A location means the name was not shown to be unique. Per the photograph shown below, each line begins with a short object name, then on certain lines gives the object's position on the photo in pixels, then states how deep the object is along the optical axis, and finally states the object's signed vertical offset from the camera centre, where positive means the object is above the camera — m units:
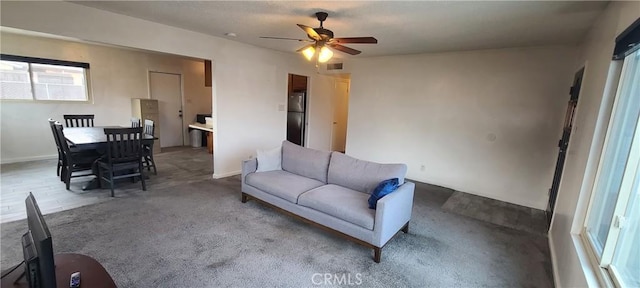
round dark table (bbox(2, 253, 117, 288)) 1.17 -0.91
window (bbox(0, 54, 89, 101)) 4.85 +0.18
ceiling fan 2.70 +0.66
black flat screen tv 0.86 -0.56
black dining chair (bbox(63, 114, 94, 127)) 4.88 -0.57
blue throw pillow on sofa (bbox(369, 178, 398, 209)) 2.52 -0.81
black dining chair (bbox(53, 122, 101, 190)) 3.56 -0.98
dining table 3.51 -0.67
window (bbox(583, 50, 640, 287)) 1.39 -0.46
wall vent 6.00 +0.85
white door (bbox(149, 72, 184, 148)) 6.61 -0.23
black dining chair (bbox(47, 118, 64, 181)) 3.73 -0.97
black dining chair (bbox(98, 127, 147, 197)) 3.54 -0.84
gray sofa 2.43 -0.99
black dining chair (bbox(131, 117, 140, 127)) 4.74 -0.53
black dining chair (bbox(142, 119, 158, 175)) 4.28 -0.90
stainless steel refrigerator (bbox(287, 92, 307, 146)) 6.30 -0.37
